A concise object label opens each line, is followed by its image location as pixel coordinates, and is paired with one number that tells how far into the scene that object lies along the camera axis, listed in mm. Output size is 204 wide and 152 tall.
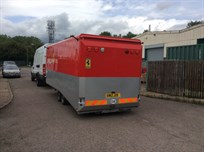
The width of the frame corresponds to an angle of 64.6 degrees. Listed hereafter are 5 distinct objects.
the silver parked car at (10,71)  18321
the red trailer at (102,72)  5325
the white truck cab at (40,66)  11588
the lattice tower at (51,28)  66629
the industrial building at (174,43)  11408
